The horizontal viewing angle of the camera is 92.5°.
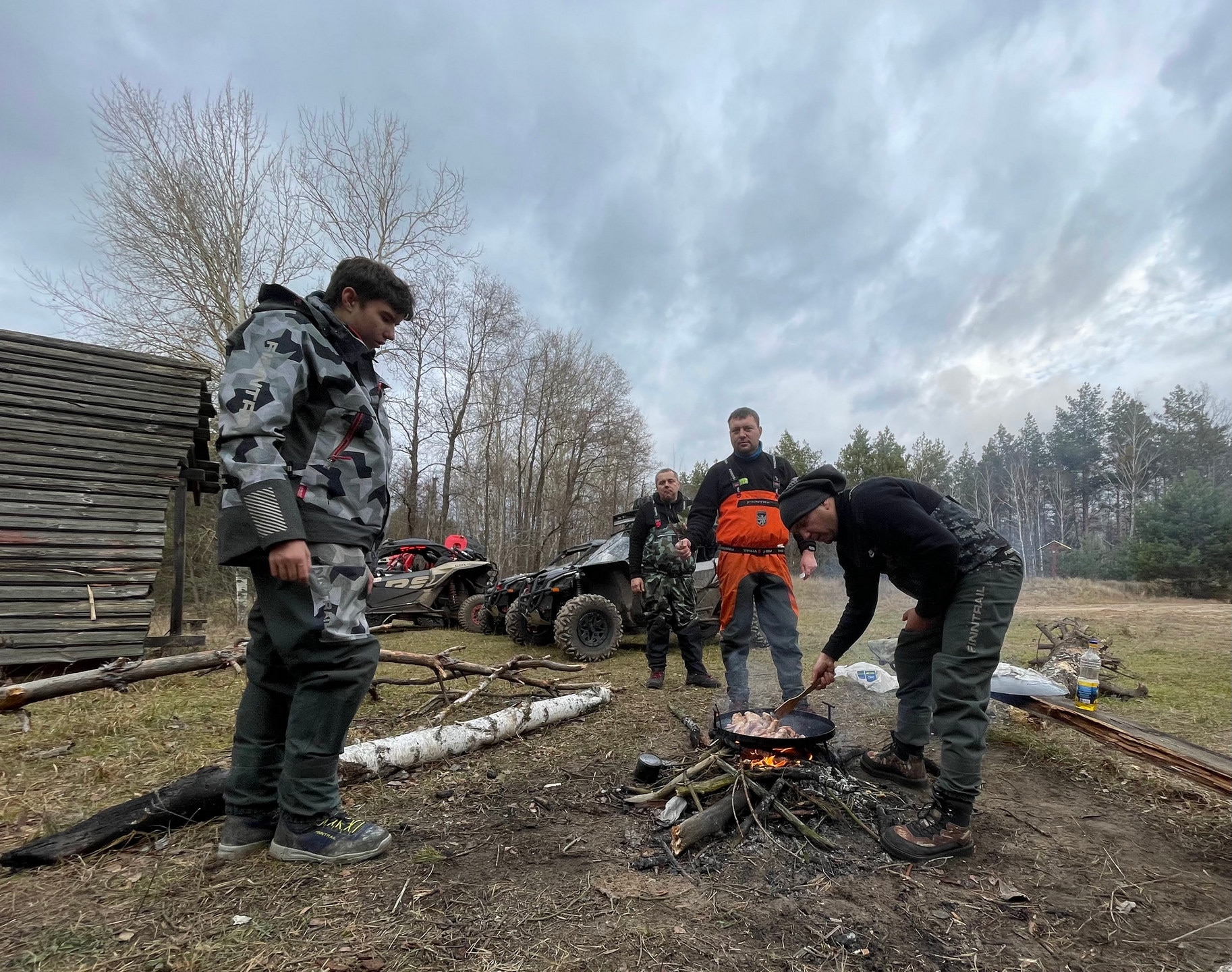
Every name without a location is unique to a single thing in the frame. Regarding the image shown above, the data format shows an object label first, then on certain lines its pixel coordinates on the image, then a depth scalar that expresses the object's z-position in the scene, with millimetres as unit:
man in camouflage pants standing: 5477
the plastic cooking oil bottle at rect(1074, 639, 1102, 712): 3730
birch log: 2988
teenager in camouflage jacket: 1949
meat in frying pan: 2910
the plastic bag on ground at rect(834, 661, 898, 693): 4703
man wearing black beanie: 2338
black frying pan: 2666
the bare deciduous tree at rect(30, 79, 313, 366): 13773
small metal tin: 2938
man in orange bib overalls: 3955
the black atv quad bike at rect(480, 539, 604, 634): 8203
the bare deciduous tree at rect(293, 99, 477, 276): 15633
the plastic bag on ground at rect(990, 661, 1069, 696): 3643
